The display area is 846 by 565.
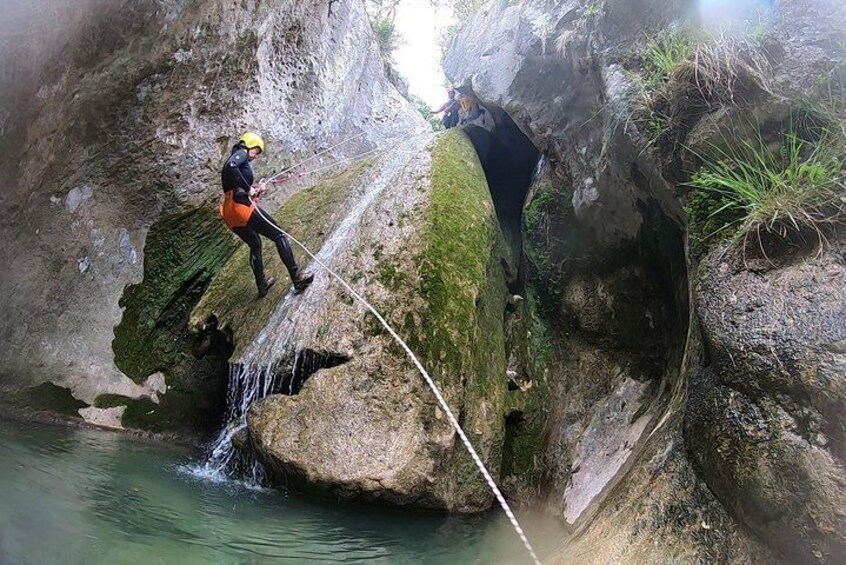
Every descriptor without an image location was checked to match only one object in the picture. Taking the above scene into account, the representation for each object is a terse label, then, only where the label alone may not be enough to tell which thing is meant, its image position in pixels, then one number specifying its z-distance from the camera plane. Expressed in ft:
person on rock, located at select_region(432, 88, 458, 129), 47.44
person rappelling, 23.18
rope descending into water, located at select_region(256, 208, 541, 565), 19.79
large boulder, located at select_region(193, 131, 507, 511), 18.44
